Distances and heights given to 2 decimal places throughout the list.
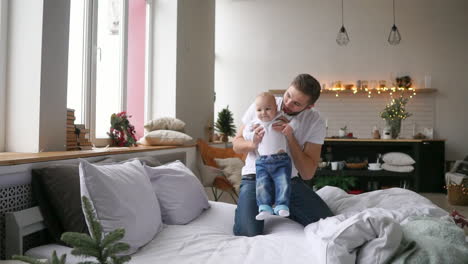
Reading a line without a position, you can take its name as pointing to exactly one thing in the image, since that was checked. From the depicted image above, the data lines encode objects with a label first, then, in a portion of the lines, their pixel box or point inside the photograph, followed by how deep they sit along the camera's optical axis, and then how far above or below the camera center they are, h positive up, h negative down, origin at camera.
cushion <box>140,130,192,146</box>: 3.80 -0.06
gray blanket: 1.42 -0.42
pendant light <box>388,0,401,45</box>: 6.77 +1.66
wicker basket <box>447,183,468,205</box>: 5.82 -0.88
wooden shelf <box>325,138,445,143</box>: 6.68 -0.09
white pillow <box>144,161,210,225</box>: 2.27 -0.38
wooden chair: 4.27 -0.28
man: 2.16 -0.13
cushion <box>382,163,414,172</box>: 6.43 -0.55
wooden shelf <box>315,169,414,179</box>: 6.45 -0.65
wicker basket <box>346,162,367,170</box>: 6.61 -0.53
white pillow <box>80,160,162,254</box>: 1.64 -0.31
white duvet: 1.47 -0.51
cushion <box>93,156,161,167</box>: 2.37 -0.19
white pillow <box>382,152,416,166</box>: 6.42 -0.40
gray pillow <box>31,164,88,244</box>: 1.71 -0.31
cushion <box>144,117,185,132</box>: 4.01 +0.08
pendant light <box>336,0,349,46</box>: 6.83 +1.70
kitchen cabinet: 6.57 -0.43
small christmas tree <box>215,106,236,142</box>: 6.16 +0.14
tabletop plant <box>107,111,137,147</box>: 3.53 +0.00
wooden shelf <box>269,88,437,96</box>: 7.61 +0.88
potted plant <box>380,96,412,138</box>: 6.87 +0.34
